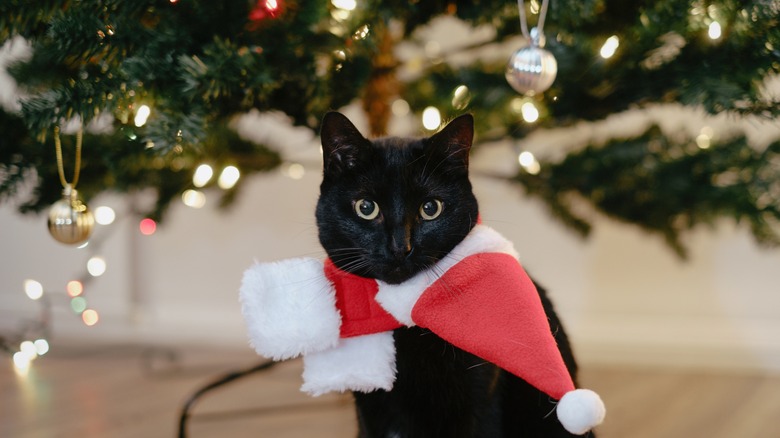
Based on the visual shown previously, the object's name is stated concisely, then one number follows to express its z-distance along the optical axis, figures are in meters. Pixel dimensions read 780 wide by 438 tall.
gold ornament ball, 0.88
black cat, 0.69
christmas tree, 0.70
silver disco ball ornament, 0.79
